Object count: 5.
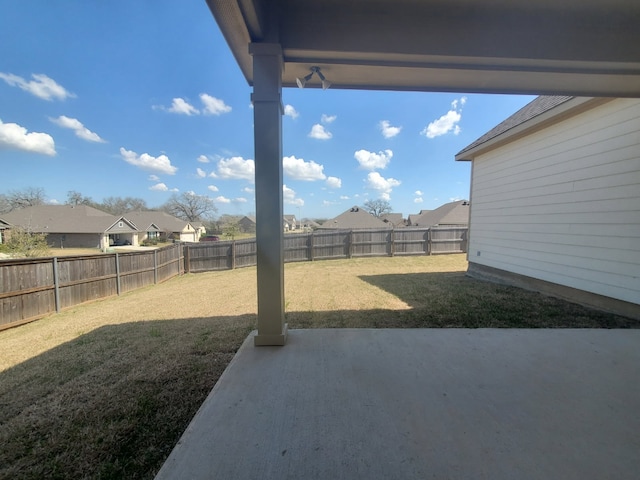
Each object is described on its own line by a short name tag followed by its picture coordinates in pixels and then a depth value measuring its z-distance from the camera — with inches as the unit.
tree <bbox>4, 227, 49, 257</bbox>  446.6
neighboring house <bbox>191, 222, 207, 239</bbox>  1662.2
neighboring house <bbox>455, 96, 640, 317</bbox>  145.4
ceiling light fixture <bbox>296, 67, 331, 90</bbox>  106.5
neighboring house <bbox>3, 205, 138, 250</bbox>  1041.5
